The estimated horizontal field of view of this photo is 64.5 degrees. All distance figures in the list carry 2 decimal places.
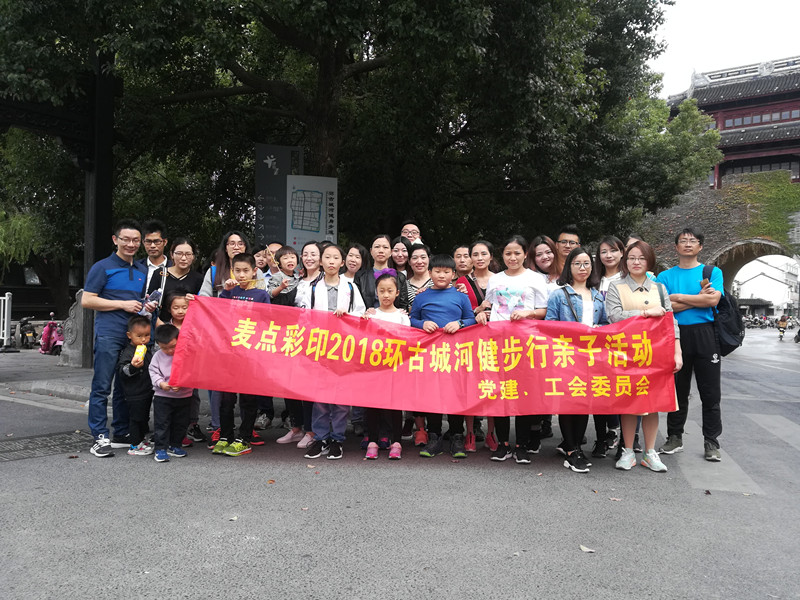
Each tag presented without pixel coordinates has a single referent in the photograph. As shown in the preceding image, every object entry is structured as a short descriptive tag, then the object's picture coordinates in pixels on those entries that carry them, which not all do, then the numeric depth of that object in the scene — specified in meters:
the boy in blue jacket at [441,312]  5.23
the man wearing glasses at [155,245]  5.54
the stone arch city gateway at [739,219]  31.12
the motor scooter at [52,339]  14.92
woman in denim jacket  5.06
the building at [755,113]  34.34
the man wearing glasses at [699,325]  5.27
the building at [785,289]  61.74
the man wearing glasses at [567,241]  6.11
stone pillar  10.84
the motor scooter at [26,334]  17.09
